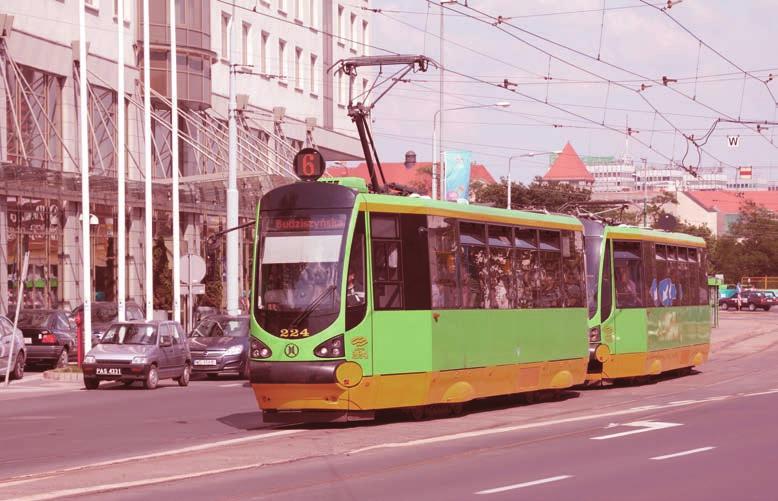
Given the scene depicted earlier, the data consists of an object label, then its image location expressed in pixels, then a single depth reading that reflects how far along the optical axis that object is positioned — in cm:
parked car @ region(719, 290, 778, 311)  10600
